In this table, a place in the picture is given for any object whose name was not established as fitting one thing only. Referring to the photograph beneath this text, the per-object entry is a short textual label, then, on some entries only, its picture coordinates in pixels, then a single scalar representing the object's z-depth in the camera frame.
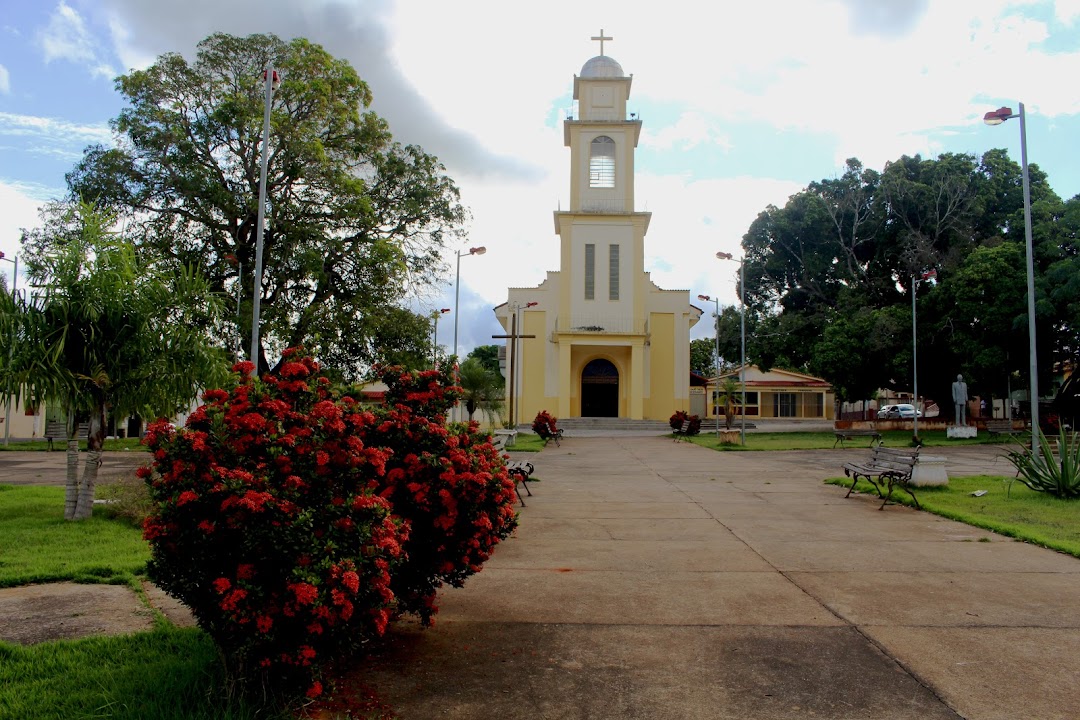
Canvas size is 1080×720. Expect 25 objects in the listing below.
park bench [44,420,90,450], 29.30
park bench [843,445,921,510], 11.39
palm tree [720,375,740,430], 39.66
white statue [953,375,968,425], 28.84
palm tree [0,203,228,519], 9.21
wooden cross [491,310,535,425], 32.53
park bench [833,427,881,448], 24.90
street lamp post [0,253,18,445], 27.10
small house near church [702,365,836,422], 53.59
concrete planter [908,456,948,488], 13.06
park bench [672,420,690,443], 32.19
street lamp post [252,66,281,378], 14.50
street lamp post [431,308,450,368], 24.85
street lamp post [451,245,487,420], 29.09
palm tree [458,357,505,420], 31.33
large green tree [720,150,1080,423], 29.27
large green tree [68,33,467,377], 21.83
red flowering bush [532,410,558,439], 27.17
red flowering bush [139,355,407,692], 3.52
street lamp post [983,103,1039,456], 16.04
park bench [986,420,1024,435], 30.52
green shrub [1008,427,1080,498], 11.80
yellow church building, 40.72
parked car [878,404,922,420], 46.52
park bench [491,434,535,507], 10.43
